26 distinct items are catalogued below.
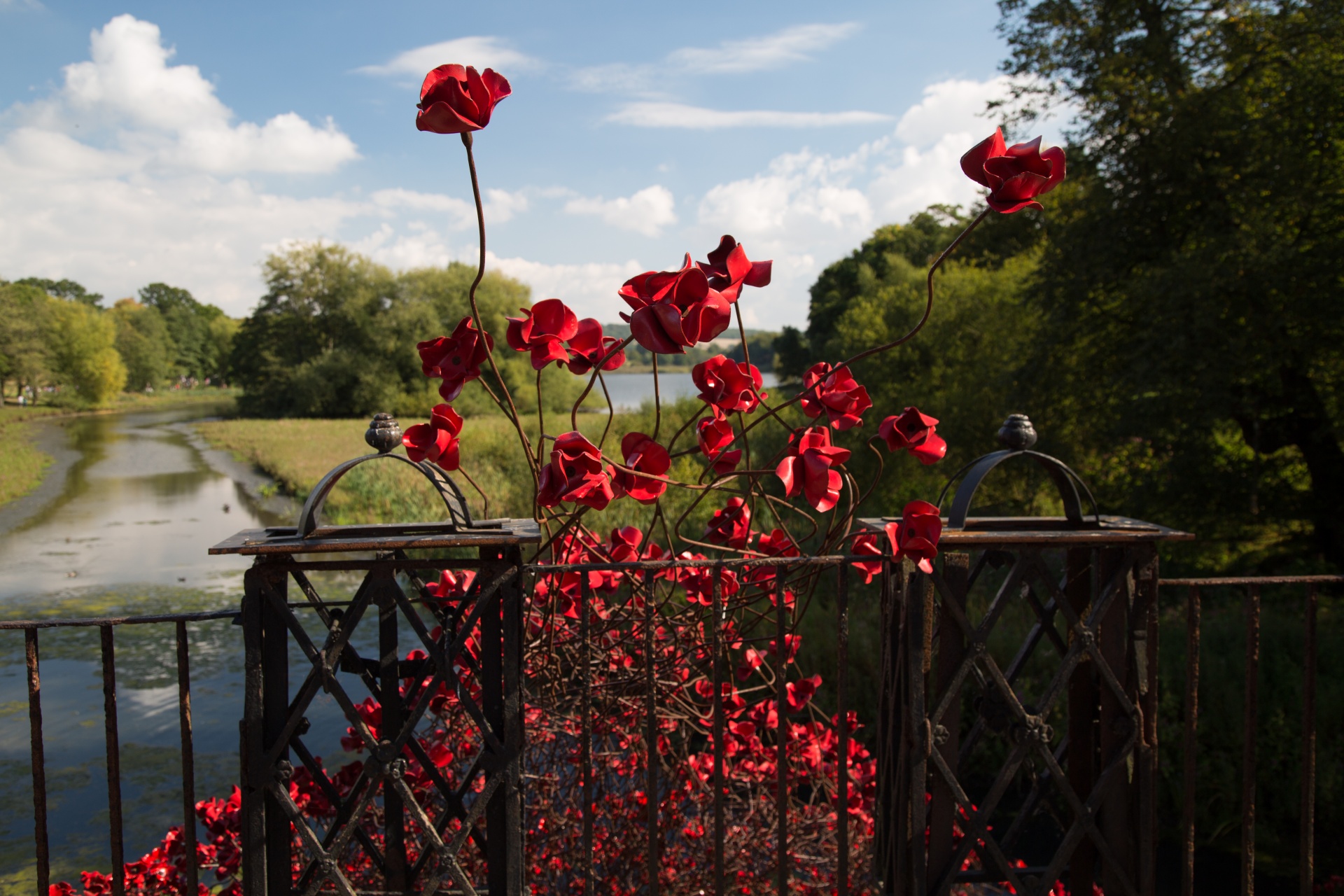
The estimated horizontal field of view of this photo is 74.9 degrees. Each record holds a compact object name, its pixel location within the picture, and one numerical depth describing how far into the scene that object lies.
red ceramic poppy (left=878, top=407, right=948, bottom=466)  1.80
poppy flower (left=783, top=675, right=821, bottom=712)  2.41
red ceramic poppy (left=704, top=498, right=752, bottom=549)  2.23
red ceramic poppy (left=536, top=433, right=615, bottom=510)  1.54
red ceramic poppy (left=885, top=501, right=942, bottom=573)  1.67
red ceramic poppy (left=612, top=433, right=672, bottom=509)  1.72
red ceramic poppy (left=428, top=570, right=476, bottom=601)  2.19
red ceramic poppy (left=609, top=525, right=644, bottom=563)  2.28
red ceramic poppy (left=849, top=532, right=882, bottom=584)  2.22
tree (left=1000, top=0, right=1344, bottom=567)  7.86
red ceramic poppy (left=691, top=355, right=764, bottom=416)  1.75
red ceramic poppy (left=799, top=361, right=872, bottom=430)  1.85
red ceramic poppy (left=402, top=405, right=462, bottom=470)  1.85
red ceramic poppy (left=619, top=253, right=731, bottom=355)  1.54
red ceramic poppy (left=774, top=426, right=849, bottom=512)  1.69
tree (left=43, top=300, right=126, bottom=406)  45.56
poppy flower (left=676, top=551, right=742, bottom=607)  2.36
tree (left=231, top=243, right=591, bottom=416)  37.50
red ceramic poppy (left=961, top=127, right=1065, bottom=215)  1.63
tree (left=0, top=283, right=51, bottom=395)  38.69
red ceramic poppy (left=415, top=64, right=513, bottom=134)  1.52
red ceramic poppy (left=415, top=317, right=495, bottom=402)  1.78
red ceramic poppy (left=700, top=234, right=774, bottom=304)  1.76
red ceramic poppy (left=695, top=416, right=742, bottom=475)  1.90
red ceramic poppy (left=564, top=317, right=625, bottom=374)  1.80
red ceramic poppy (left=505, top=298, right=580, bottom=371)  1.70
